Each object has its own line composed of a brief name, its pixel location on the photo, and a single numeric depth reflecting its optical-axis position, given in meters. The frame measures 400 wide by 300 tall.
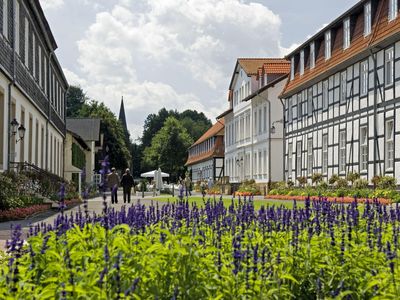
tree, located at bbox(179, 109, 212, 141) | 135.50
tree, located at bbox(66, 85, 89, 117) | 117.50
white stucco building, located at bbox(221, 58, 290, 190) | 49.62
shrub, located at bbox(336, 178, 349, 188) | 31.10
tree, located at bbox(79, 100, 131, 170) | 88.56
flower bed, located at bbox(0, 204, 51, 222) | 16.91
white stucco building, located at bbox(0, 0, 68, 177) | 21.28
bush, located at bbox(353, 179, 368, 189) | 28.85
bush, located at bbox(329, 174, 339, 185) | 32.37
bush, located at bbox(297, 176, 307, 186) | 37.81
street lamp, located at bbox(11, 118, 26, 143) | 21.66
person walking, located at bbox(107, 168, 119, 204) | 28.89
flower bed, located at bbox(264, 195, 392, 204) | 23.25
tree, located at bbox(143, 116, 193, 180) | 112.62
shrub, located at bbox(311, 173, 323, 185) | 35.25
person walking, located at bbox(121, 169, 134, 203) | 31.30
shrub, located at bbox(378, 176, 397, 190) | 25.96
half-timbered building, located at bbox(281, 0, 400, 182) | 27.48
